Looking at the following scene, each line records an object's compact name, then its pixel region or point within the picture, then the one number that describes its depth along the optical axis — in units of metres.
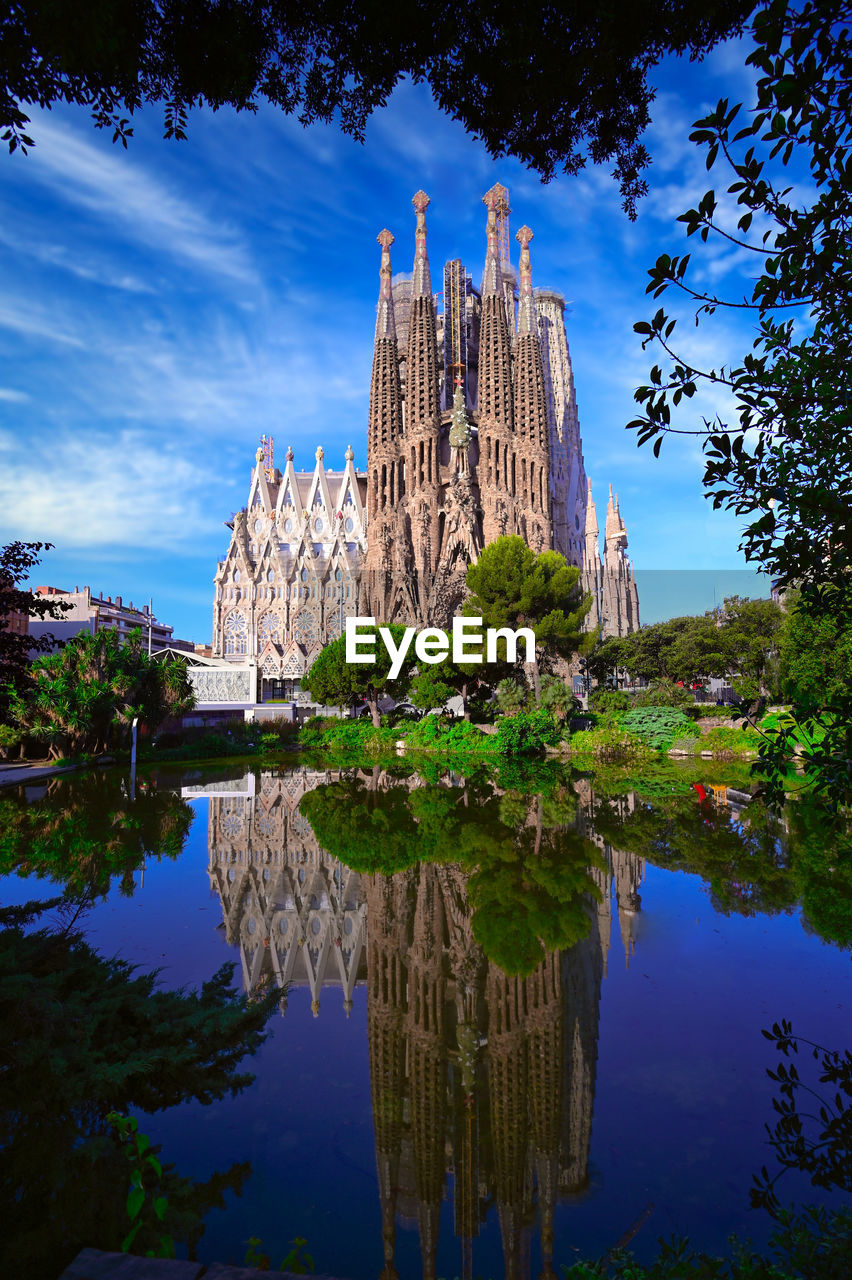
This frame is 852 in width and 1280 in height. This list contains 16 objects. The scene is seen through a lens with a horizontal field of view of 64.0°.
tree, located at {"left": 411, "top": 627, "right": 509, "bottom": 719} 24.66
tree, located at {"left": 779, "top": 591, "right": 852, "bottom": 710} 15.37
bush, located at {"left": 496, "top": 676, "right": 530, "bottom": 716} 23.97
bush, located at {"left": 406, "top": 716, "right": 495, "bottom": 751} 23.17
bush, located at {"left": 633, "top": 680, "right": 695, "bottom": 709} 24.27
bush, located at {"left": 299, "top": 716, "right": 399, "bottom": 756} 25.38
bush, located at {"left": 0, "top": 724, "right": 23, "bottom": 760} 18.33
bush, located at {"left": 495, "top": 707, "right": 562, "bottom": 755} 22.03
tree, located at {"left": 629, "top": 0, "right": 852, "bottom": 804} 2.08
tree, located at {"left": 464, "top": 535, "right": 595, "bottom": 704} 25.48
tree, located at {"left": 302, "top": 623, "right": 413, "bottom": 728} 26.83
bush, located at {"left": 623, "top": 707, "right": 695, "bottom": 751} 20.45
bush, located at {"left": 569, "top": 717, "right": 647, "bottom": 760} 20.31
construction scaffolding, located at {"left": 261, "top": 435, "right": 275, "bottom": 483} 61.78
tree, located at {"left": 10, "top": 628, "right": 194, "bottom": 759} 18.59
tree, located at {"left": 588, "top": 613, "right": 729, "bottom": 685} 37.28
